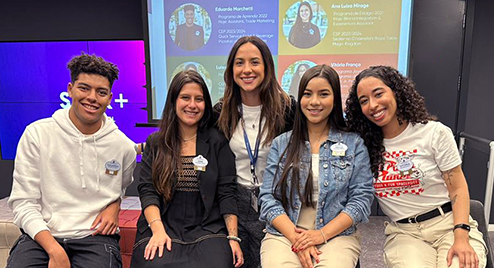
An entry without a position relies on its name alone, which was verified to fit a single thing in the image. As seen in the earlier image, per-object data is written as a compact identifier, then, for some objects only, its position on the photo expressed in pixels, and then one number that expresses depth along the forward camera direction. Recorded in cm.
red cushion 246
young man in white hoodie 156
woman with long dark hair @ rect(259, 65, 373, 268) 149
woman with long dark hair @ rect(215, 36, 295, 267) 180
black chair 163
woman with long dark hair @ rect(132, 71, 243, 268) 158
